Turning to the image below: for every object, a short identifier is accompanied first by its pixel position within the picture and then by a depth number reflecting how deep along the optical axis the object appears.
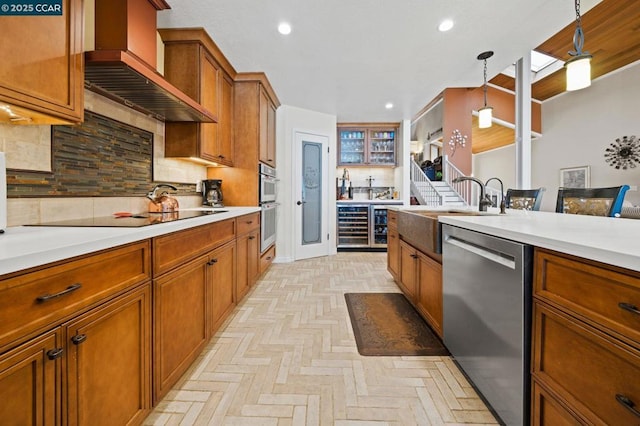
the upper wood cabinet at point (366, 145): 5.54
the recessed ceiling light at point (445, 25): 2.31
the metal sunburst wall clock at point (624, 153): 5.29
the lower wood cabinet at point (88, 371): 0.69
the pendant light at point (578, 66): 2.11
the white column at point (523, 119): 3.06
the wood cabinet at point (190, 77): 2.41
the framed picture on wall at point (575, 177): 6.27
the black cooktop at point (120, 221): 1.27
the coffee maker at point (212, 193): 3.04
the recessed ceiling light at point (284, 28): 2.34
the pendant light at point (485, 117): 3.51
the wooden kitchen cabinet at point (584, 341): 0.70
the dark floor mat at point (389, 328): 1.85
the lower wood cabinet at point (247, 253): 2.52
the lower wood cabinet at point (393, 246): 2.94
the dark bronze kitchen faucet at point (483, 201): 2.05
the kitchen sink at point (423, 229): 1.81
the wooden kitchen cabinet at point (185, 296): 1.26
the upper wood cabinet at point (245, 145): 3.28
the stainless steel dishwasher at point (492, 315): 1.03
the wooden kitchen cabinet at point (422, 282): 1.88
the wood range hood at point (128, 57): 1.41
